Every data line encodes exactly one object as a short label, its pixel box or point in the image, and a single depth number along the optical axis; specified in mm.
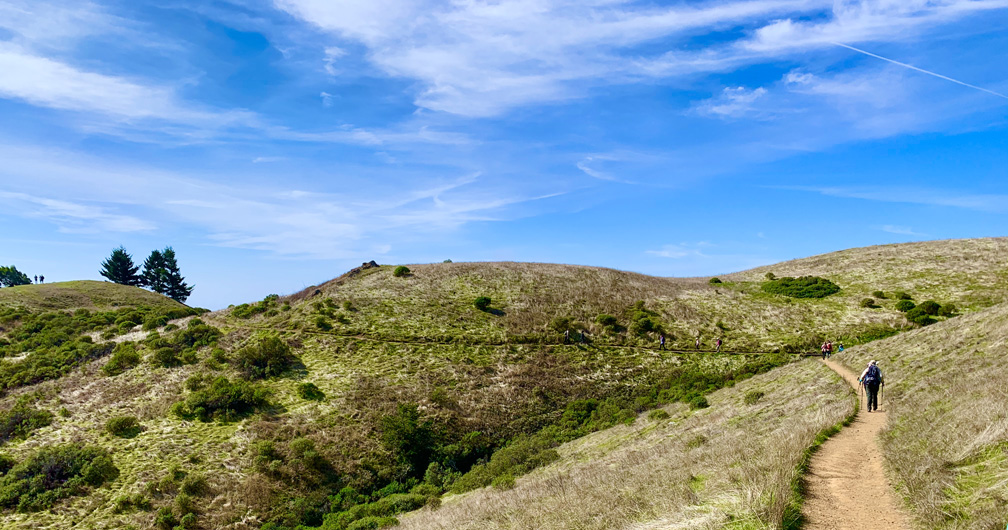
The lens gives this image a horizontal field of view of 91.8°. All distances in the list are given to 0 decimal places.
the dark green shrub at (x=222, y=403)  34312
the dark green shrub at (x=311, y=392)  37062
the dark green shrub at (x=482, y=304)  55884
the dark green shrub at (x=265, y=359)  40406
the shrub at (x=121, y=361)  40500
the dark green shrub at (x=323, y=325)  48812
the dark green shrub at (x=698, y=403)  34031
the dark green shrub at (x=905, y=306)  52450
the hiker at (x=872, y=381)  20750
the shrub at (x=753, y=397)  30219
